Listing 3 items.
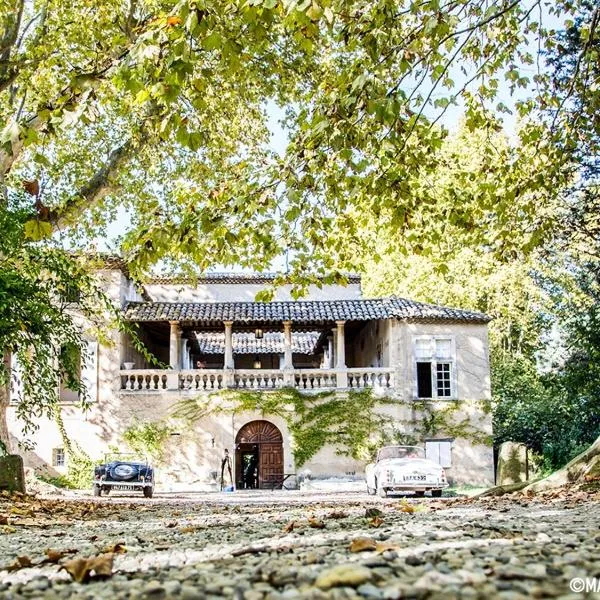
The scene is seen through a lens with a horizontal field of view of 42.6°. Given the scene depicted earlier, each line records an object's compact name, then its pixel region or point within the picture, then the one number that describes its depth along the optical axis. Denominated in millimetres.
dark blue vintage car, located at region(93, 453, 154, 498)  21188
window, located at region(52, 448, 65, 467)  28047
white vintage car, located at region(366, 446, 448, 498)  20172
